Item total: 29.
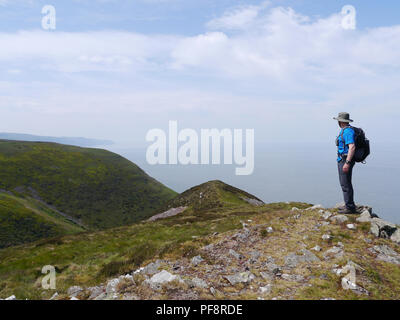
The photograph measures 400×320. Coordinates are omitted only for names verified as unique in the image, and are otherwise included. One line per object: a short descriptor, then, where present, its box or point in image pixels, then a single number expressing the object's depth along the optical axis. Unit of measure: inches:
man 494.3
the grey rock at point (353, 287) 279.3
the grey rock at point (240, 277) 322.8
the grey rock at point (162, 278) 321.2
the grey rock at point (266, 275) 330.6
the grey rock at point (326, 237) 449.4
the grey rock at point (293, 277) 320.8
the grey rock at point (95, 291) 317.4
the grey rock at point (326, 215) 575.3
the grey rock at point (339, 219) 527.4
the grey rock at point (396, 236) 446.5
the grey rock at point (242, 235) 515.5
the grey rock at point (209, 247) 468.4
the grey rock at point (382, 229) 457.1
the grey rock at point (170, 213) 2255.7
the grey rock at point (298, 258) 374.0
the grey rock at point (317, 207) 704.4
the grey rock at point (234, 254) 415.8
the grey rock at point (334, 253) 376.8
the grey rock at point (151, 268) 371.3
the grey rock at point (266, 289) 291.1
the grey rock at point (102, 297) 294.6
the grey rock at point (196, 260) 389.6
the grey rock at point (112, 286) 310.0
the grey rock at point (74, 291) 348.3
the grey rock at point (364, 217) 503.0
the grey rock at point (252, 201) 2590.1
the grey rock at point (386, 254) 370.2
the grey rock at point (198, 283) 308.0
